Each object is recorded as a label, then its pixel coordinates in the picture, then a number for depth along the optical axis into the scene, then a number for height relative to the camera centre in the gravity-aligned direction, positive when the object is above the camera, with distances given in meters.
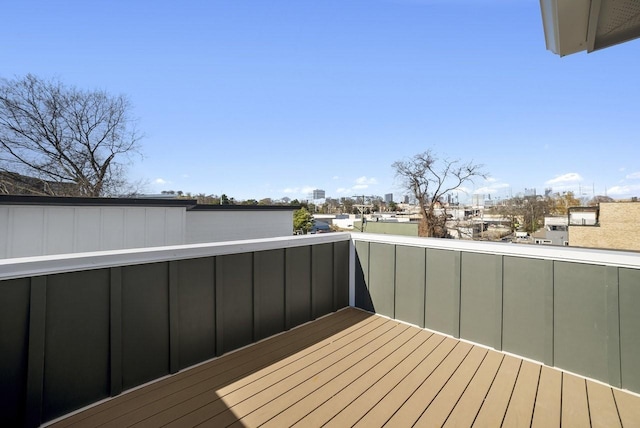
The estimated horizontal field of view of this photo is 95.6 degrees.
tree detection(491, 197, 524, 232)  34.67 +0.42
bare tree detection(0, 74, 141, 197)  12.21 +3.62
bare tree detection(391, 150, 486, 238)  21.38 +2.68
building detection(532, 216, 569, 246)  20.56 -1.43
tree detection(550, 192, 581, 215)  37.31 +1.50
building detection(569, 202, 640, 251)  16.98 -0.84
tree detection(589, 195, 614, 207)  32.85 +1.78
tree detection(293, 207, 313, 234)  17.34 -0.54
